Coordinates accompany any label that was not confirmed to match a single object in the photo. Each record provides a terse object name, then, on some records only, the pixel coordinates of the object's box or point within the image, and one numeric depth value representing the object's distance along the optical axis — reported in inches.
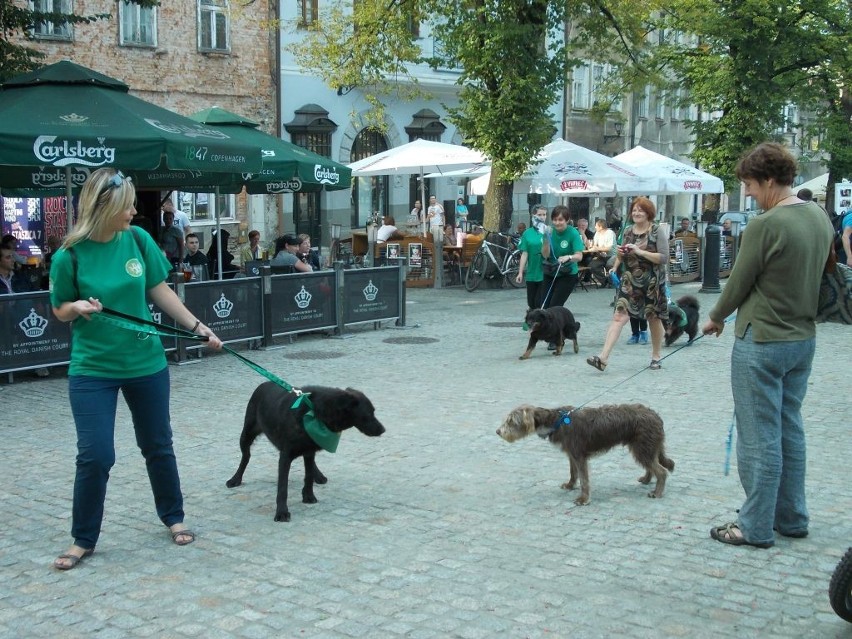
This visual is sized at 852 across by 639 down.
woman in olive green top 196.2
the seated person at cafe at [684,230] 975.0
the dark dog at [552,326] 472.1
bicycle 828.0
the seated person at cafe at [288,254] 548.4
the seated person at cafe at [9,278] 440.5
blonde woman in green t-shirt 193.8
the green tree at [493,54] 810.2
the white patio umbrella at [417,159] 854.5
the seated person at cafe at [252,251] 689.7
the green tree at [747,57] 1037.2
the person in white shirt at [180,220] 722.3
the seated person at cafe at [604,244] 795.4
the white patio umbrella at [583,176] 828.6
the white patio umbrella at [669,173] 877.8
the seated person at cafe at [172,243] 632.4
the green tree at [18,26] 513.7
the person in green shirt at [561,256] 503.8
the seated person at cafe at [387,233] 868.0
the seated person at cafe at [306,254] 587.2
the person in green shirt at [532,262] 514.6
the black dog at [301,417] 228.4
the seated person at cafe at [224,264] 648.4
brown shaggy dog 241.9
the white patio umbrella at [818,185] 1488.3
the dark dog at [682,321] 512.4
